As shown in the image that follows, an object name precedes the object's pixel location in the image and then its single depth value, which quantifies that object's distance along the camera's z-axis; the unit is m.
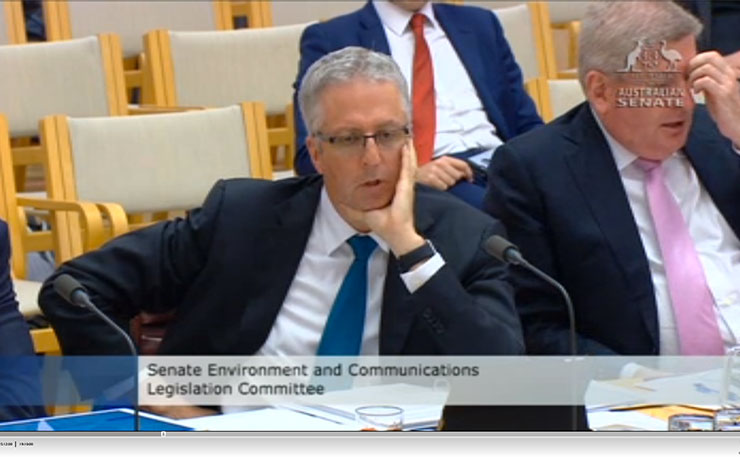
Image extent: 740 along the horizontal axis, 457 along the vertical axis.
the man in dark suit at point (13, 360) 4.34
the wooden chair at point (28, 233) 6.12
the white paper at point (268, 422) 3.59
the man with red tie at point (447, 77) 6.89
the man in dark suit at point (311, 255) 4.53
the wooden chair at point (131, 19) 9.14
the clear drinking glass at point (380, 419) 3.53
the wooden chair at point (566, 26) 9.98
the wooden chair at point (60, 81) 7.45
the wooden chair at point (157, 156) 6.45
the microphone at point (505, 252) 3.92
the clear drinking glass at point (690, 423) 3.59
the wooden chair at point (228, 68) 8.04
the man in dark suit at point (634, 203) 4.95
